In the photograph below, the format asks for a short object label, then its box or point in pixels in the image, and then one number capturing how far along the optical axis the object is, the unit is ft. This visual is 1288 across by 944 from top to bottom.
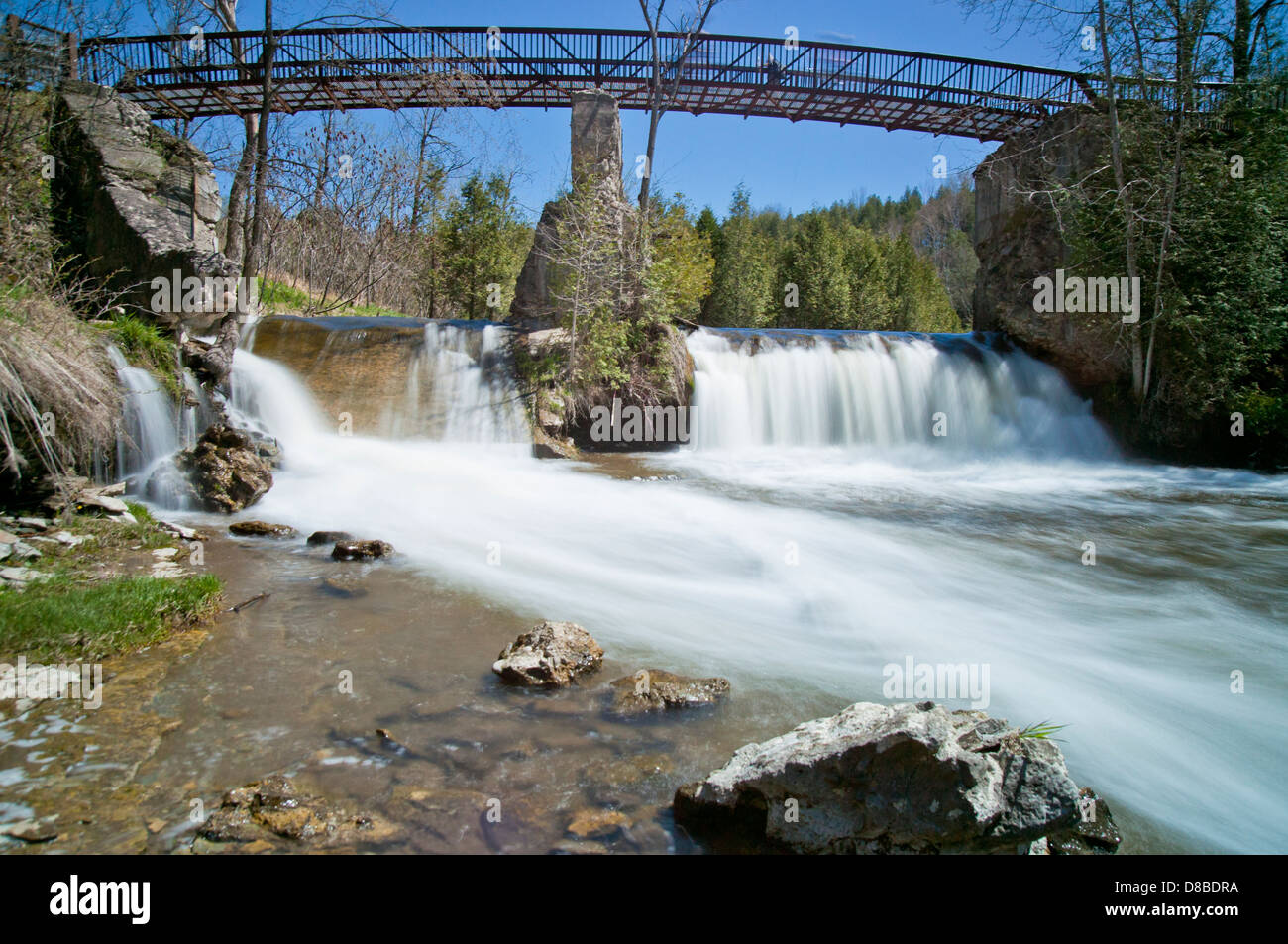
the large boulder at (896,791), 8.89
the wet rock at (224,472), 27.37
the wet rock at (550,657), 14.56
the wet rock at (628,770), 11.36
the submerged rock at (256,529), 24.67
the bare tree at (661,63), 59.72
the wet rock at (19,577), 16.44
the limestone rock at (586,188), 51.55
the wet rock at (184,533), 23.15
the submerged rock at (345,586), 19.43
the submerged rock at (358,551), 22.41
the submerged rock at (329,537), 23.86
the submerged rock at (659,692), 13.87
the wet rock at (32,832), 9.40
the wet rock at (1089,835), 9.68
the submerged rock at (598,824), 10.05
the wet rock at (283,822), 9.58
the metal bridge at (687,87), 54.54
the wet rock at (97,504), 23.12
